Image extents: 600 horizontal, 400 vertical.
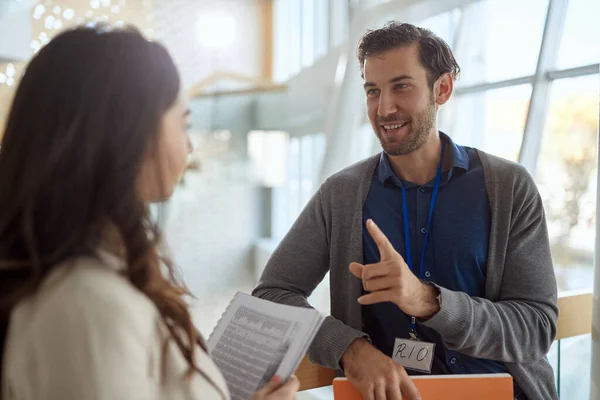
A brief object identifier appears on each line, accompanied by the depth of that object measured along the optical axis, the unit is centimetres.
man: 142
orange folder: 134
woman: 70
